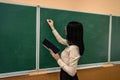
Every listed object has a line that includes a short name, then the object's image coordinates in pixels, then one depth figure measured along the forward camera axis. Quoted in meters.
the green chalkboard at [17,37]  1.96
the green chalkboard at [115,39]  3.07
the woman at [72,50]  1.92
